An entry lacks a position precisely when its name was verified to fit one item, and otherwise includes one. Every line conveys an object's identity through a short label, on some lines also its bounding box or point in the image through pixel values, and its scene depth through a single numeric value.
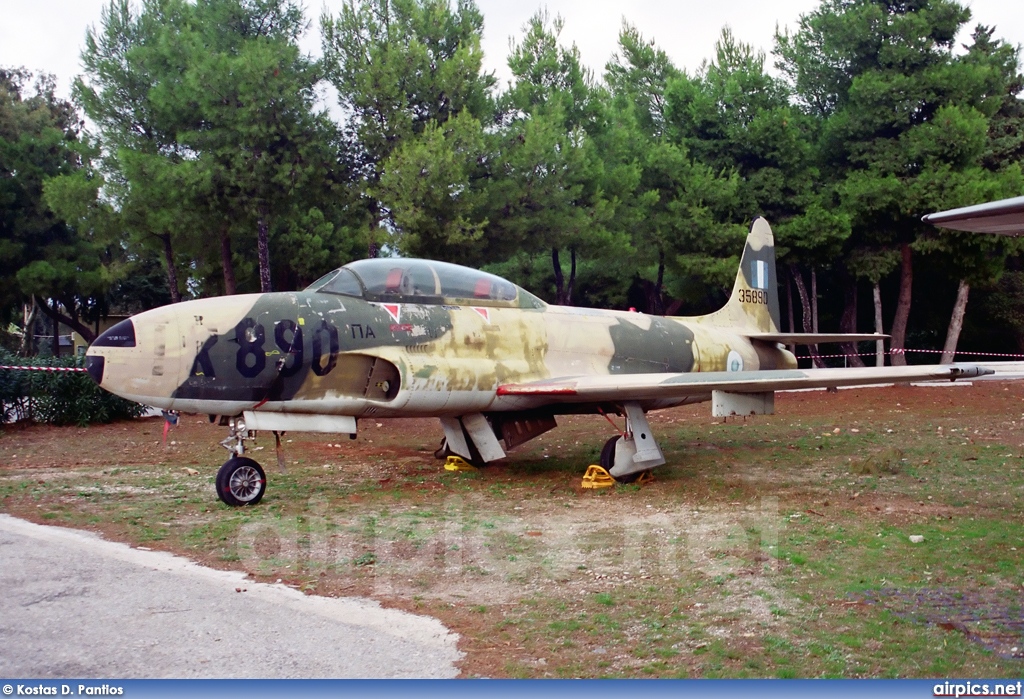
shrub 17.52
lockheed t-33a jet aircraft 9.30
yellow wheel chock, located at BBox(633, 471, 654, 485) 11.34
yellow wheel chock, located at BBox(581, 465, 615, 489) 11.16
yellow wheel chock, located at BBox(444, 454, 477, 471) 12.57
